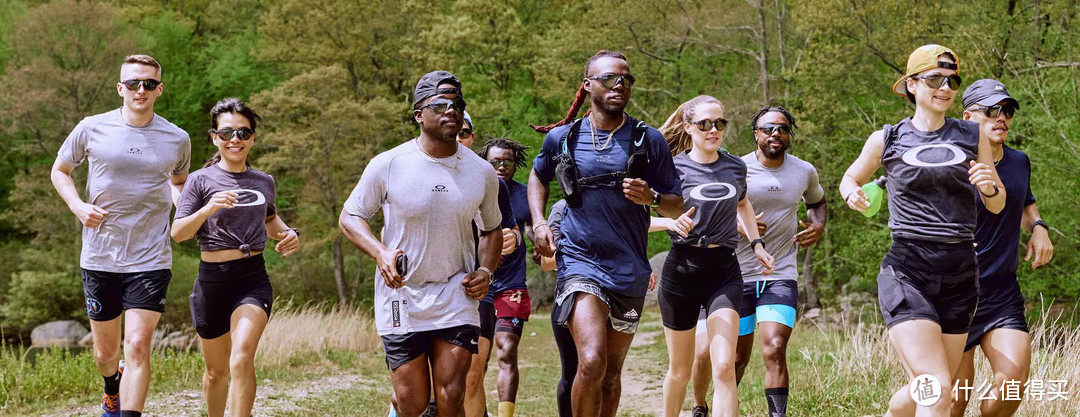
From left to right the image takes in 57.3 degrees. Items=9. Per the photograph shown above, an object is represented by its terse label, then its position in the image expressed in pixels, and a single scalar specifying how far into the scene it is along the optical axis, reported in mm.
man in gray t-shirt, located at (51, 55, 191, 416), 6891
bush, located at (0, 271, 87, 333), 31264
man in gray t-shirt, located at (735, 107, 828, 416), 7203
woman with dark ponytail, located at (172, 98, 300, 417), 6411
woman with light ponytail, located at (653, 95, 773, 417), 6504
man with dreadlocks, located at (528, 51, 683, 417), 5609
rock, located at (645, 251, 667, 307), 29547
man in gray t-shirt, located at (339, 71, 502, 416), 5031
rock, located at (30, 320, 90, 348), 30844
